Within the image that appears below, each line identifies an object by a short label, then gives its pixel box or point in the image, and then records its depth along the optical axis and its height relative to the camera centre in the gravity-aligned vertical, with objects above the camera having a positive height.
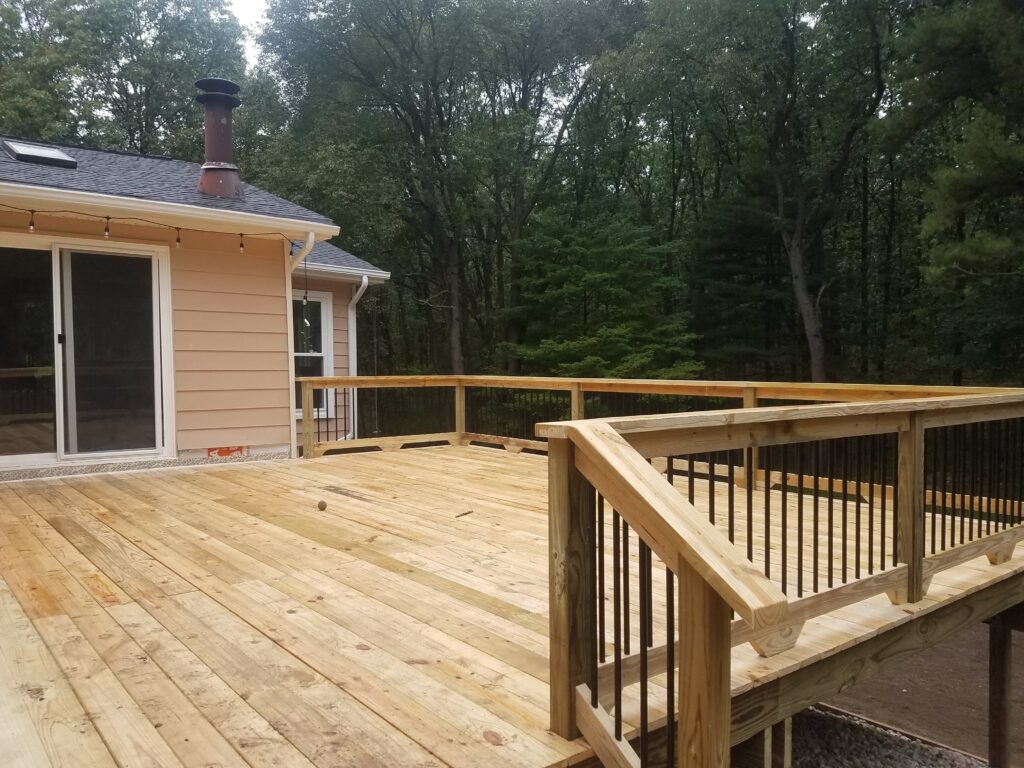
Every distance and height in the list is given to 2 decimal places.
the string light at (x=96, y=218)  5.27 +1.14
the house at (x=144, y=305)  5.36 +0.48
